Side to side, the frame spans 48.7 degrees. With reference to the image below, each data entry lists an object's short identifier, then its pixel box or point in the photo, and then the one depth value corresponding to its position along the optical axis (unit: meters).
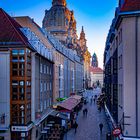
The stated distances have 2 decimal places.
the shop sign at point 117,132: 10.71
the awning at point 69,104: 24.81
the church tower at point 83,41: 82.65
